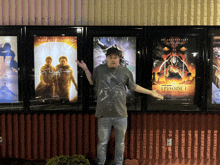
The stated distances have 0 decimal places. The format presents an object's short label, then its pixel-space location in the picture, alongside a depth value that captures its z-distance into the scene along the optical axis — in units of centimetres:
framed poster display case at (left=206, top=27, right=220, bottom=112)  327
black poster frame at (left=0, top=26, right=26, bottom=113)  331
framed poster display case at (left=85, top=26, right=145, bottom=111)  329
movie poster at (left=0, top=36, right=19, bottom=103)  335
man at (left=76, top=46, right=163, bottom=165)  277
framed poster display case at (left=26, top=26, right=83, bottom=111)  331
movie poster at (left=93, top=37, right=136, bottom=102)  332
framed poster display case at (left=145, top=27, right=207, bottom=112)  329
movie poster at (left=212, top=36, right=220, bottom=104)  329
